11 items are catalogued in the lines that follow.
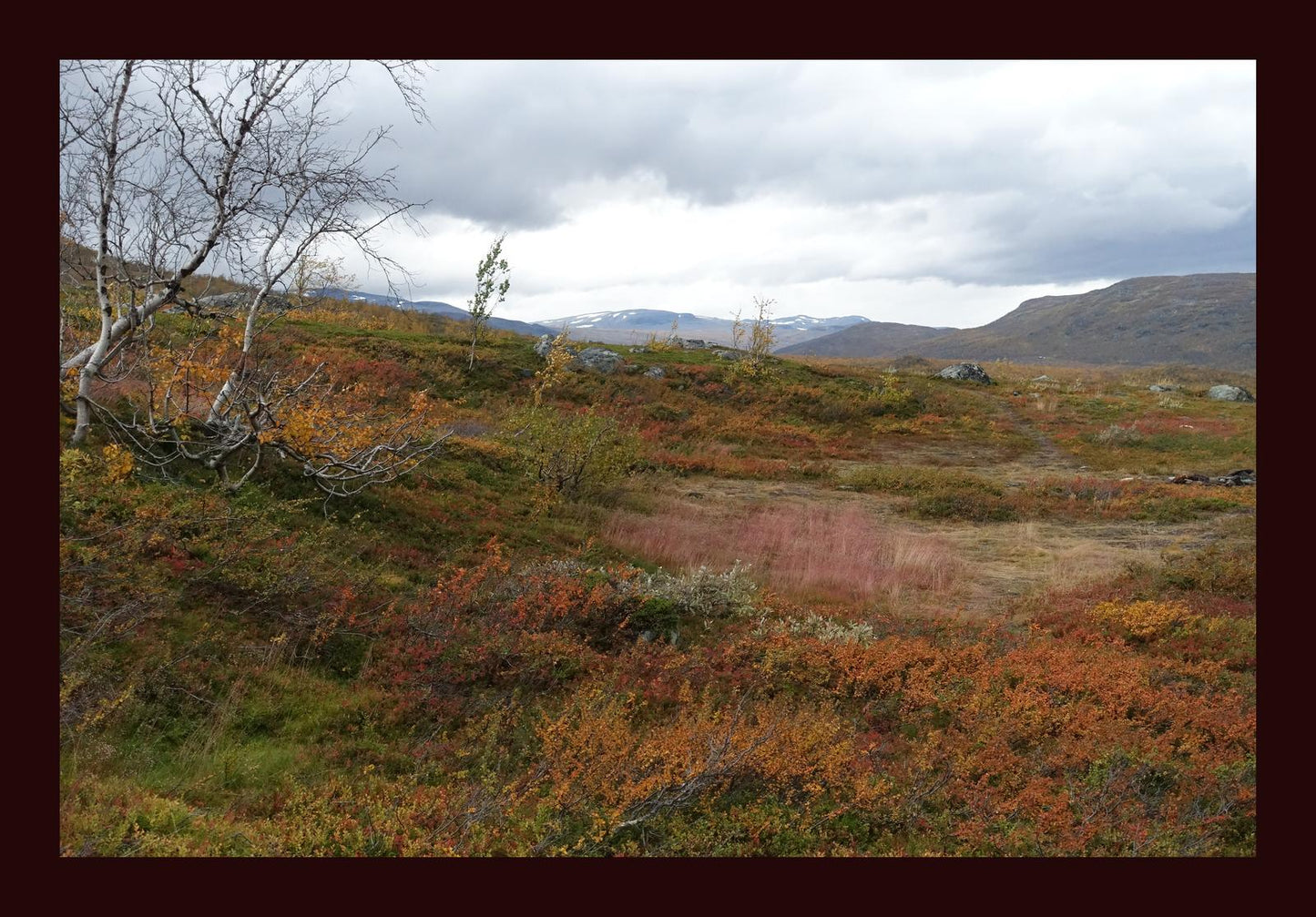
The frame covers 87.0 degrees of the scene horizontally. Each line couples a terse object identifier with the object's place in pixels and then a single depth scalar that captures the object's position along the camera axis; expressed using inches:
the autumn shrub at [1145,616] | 373.7
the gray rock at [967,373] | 1804.9
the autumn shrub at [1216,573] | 436.6
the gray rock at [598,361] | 1401.3
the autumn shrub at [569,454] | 604.7
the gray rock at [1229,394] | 1560.0
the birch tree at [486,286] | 1302.9
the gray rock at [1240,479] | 841.5
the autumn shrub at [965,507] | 697.6
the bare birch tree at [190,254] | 309.6
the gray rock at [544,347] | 1387.8
